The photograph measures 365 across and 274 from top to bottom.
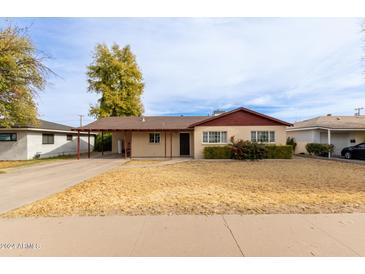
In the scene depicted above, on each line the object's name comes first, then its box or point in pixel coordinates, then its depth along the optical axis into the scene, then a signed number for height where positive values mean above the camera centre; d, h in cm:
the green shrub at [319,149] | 1852 -60
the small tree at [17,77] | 1291 +404
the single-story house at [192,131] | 1785 +93
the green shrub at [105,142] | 2719 +13
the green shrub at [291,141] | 2328 +5
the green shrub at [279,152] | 1716 -76
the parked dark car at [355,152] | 1673 -79
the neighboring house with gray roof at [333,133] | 1955 +80
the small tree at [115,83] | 3150 +889
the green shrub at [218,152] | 1717 -74
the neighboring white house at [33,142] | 1889 +14
